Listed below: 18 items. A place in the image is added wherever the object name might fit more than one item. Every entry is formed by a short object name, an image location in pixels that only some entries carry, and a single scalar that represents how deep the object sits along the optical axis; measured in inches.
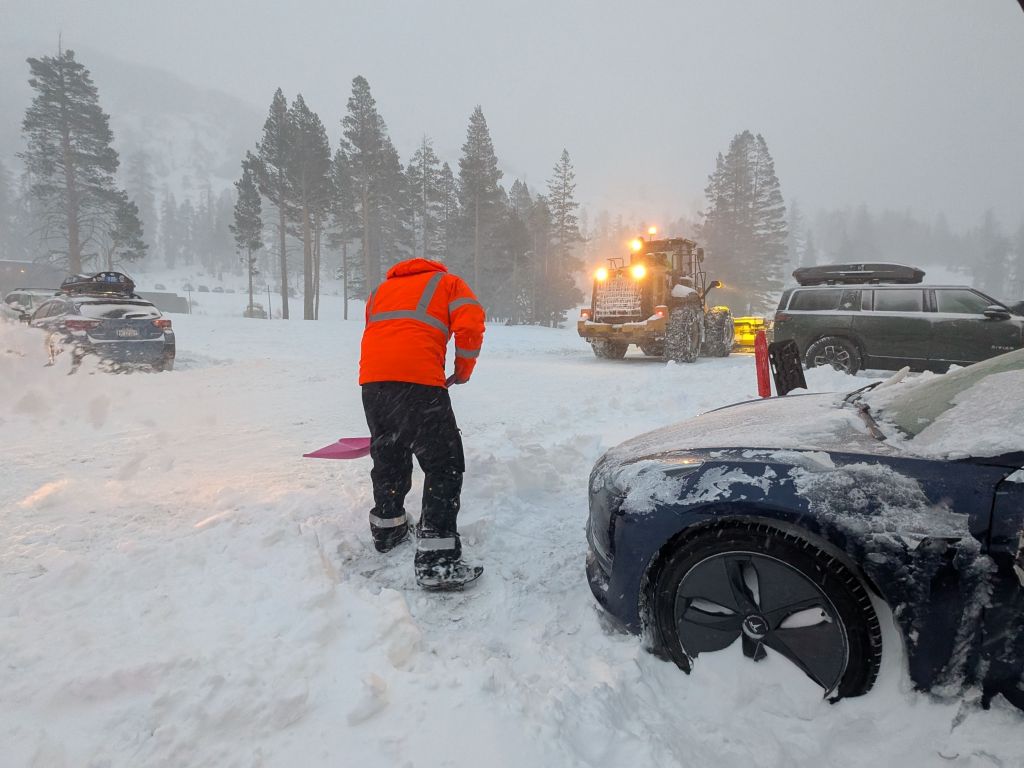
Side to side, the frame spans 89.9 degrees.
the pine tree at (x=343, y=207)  1310.3
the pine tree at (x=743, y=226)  1653.5
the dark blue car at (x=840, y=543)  63.8
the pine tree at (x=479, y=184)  1331.2
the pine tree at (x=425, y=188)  1603.1
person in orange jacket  109.8
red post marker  212.2
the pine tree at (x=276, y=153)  1149.7
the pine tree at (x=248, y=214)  1229.4
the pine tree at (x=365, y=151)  1229.1
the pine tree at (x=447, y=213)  1615.4
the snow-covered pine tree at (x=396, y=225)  1494.8
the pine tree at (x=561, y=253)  1713.8
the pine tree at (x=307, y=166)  1161.4
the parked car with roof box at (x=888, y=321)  316.2
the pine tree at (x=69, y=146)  1018.7
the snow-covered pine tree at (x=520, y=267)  1458.8
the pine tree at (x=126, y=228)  1098.7
